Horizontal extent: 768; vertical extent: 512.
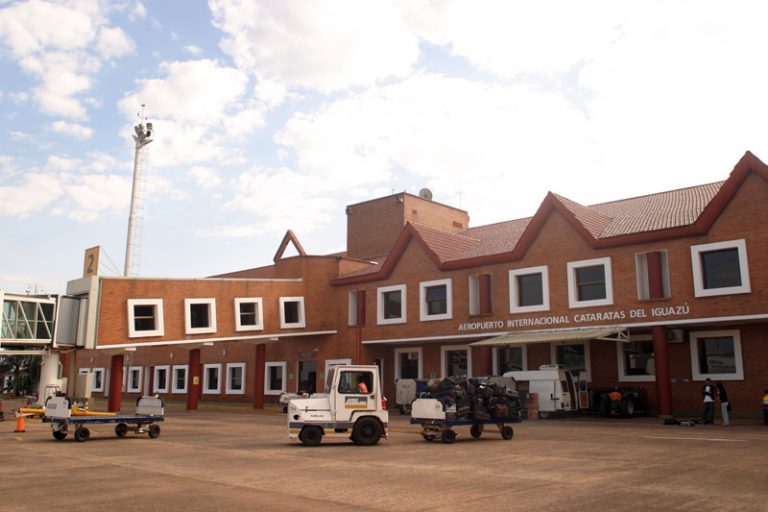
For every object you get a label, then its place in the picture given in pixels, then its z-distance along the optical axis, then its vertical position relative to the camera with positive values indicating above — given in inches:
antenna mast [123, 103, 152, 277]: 2182.6 +640.4
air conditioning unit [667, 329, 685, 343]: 1168.2 +71.4
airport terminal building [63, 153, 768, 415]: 1103.6 +141.9
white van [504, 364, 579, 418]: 1135.0 -17.0
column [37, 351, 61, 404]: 1379.2 +11.9
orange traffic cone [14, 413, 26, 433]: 932.0 -65.3
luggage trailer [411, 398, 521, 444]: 757.9 -48.2
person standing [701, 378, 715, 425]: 1008.2 -38.1
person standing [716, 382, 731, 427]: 975.0 -33.0
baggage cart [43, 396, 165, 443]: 798.5 -49.7
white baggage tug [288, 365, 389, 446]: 729.6 -35.4
